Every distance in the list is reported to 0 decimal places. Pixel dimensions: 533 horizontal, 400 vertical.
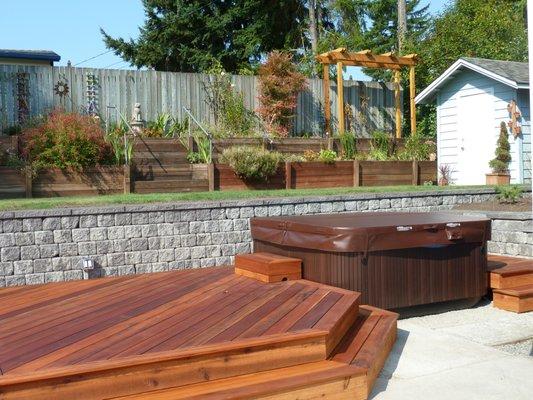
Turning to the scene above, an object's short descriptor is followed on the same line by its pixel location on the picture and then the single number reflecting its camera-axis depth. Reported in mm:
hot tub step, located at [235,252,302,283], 5746
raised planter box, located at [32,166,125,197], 8852
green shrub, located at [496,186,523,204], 10102
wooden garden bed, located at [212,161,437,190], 10062
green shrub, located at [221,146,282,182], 9906
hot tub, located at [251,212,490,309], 5535
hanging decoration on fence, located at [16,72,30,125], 11703
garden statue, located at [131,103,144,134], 11975
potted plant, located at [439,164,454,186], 13281
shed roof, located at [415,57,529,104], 12027
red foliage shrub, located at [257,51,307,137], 13672
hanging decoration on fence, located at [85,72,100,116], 12320
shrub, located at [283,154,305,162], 11055
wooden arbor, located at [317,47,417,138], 14430
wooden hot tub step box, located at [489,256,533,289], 6449
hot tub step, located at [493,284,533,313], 6219
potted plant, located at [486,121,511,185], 12398
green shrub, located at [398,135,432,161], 13209
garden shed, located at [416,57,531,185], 12273
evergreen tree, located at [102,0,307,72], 20750
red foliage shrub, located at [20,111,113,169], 9117
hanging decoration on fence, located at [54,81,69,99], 12008
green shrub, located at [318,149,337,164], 11477
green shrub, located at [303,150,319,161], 11477
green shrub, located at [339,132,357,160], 12344
